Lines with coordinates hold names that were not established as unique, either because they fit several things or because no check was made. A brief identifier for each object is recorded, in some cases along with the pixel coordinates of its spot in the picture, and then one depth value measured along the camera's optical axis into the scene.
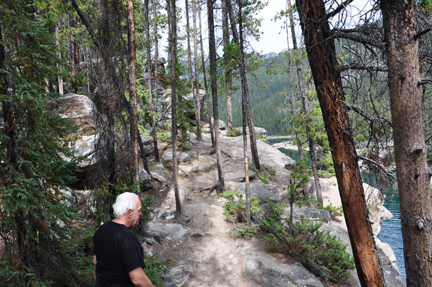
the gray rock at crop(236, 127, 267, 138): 31.05
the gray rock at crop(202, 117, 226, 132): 23.85
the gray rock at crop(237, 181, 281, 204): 11.26
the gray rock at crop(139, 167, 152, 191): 10.61
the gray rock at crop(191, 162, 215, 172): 13.99
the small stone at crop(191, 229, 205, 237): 8.68
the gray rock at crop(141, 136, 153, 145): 13.80
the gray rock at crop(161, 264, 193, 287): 6.28
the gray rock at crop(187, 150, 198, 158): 15.41
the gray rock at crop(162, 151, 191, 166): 13.91
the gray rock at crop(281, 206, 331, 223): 10.65
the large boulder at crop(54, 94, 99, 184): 8.42
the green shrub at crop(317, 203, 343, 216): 13.69
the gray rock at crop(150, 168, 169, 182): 11.75
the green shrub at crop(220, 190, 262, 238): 8.71
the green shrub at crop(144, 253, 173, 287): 5.12
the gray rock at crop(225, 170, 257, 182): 13.35
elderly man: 2.36
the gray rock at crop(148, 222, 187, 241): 8.43
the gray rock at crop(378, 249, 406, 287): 7.00
